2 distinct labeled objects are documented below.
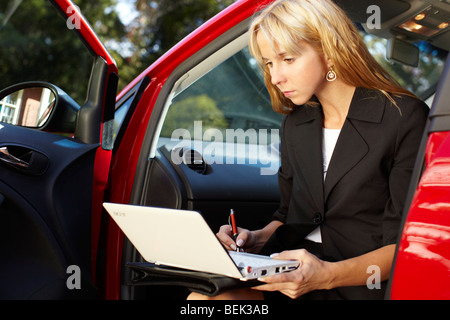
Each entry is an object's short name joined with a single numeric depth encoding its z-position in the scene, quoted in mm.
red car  1290
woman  1576
